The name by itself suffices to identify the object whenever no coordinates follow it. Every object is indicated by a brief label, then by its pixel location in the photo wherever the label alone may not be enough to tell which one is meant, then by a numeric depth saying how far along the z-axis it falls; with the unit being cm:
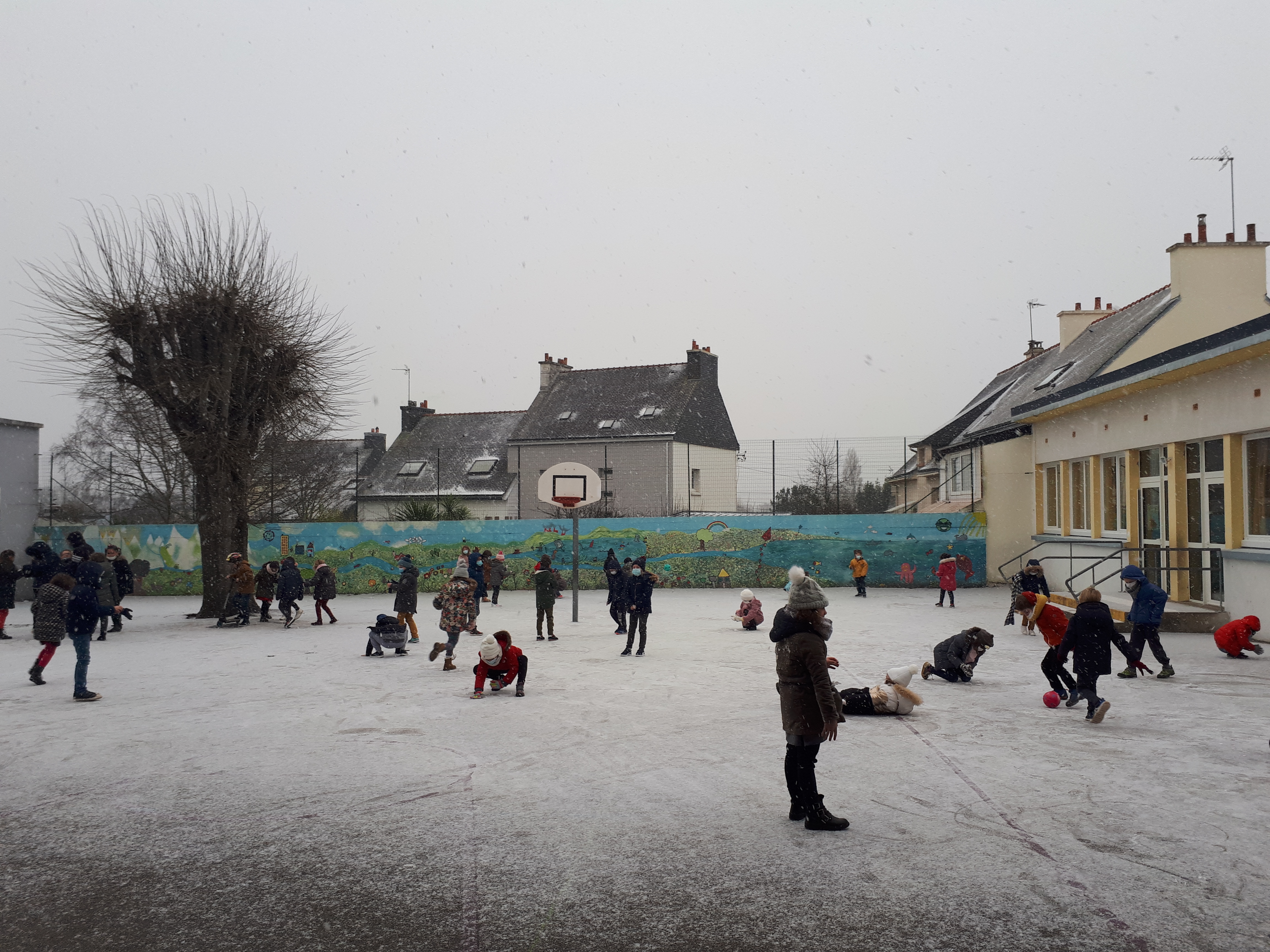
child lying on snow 888
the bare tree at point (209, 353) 1933
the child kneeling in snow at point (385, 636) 1374
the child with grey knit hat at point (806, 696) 569
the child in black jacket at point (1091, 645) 859
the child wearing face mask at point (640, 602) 1359
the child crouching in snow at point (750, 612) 1675
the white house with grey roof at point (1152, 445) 1425
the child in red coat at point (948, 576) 2025
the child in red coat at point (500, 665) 1026
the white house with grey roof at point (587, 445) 4022
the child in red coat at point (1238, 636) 1223
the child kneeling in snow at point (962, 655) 1066
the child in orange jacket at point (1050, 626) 934
